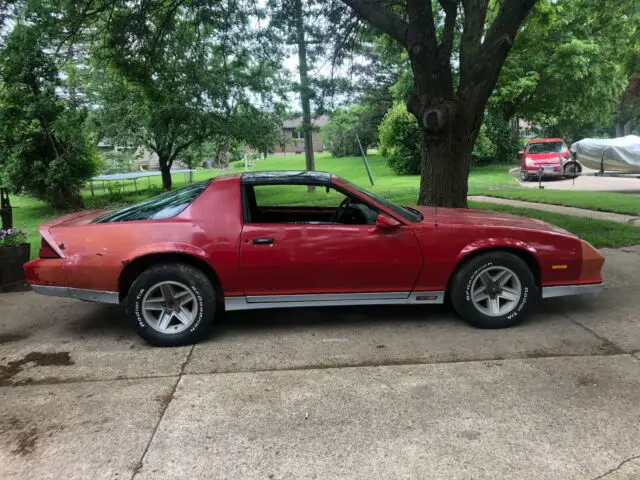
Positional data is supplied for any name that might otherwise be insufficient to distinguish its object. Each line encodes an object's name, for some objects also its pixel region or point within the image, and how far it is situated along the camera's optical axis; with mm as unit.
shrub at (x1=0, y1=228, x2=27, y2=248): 6441
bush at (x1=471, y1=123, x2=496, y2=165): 28030
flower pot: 6301
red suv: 22016
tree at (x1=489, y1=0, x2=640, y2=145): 24938
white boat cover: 16381
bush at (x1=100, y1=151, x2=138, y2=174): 36531
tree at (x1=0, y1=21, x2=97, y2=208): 10141
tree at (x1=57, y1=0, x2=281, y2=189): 9211
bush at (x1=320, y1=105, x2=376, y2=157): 40281
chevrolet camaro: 4172
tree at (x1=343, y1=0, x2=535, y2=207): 7012
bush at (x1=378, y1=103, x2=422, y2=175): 27078
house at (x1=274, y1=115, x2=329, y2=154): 71838
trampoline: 25281
